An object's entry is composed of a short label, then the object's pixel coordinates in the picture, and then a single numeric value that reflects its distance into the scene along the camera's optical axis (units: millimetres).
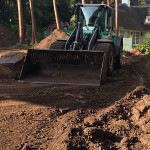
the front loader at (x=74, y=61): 7184
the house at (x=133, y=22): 33353
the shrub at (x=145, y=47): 21000
